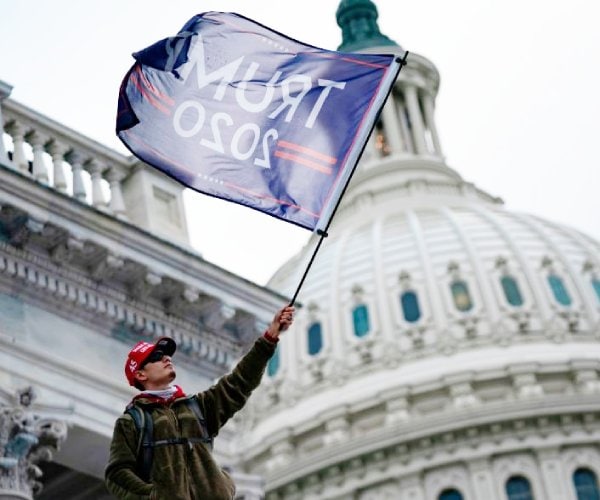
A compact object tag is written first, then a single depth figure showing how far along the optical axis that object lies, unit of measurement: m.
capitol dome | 63.59
